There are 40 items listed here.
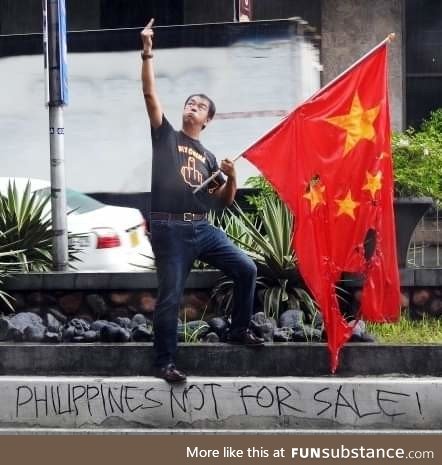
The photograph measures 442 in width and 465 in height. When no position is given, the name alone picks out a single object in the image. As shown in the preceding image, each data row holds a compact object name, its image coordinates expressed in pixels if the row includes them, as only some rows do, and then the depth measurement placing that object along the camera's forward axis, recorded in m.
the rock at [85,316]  17.97
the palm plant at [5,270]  17.78
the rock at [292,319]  16.68
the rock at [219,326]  16.41
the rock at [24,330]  16.43
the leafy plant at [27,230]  19.32
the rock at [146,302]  17.96
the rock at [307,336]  16.28
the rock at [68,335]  16.40
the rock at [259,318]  16.49
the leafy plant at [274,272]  17.48
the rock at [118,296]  17.99
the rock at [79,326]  16.55
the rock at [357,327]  15.67
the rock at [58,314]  17.90
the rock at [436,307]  17.92
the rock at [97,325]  16.62
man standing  15.19
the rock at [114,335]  16.27
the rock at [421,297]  17.90
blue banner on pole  19.51
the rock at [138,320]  17.20
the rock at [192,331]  16.40
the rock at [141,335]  16.40
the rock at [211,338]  16.27
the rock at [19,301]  18.15
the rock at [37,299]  18.12
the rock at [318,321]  16.73
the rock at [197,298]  17.86
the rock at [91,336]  16.35
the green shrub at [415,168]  19.13
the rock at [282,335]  16.16
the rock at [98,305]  17.95
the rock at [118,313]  17.96
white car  21.89
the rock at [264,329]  16.05
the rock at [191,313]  17.87
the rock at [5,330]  16.50
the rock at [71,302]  18.06
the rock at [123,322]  17.11
